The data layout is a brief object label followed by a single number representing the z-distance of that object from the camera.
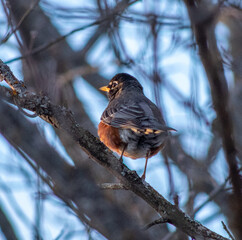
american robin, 8.01
